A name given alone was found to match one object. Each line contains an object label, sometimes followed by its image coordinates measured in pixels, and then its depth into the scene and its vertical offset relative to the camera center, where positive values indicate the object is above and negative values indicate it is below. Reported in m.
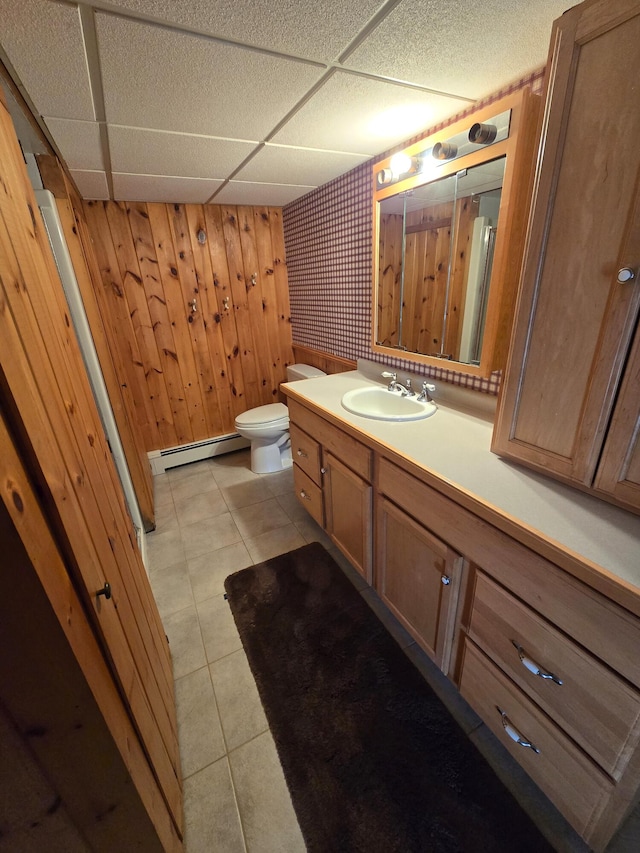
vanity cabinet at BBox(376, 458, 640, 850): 0.70 -0.87
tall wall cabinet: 0.73 +0.01
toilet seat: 2.56 -0.91
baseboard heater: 2.85 -1.28
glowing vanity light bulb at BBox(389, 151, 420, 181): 1.49 +0.46
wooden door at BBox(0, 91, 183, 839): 0.54 -0.28
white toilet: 2.58 -1.00
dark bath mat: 0.95 -1.39
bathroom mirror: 1.17 +0.15
